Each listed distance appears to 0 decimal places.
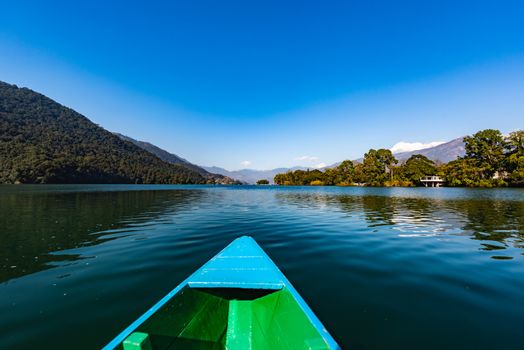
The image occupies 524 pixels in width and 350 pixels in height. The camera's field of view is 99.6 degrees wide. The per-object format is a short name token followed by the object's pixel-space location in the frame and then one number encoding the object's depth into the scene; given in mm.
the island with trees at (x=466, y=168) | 78375
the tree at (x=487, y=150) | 81038
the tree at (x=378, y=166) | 112962
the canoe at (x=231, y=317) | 2812
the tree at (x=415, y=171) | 106000
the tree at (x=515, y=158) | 72312
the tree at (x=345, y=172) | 125650
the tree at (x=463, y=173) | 82875
